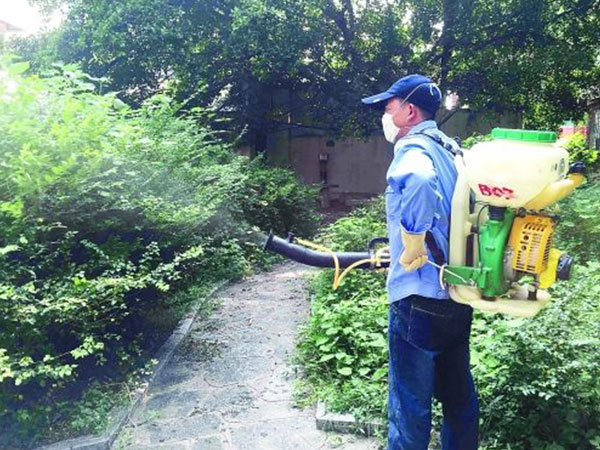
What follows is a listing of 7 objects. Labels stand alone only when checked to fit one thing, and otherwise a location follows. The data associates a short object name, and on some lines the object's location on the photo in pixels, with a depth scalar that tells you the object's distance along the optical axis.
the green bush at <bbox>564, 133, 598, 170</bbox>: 8.00
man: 1.95
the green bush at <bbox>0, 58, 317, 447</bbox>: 2.88
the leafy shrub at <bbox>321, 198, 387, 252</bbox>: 5.78
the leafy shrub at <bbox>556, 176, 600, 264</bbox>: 4.77
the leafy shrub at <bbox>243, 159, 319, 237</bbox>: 8.17
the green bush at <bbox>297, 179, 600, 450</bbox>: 2.55
